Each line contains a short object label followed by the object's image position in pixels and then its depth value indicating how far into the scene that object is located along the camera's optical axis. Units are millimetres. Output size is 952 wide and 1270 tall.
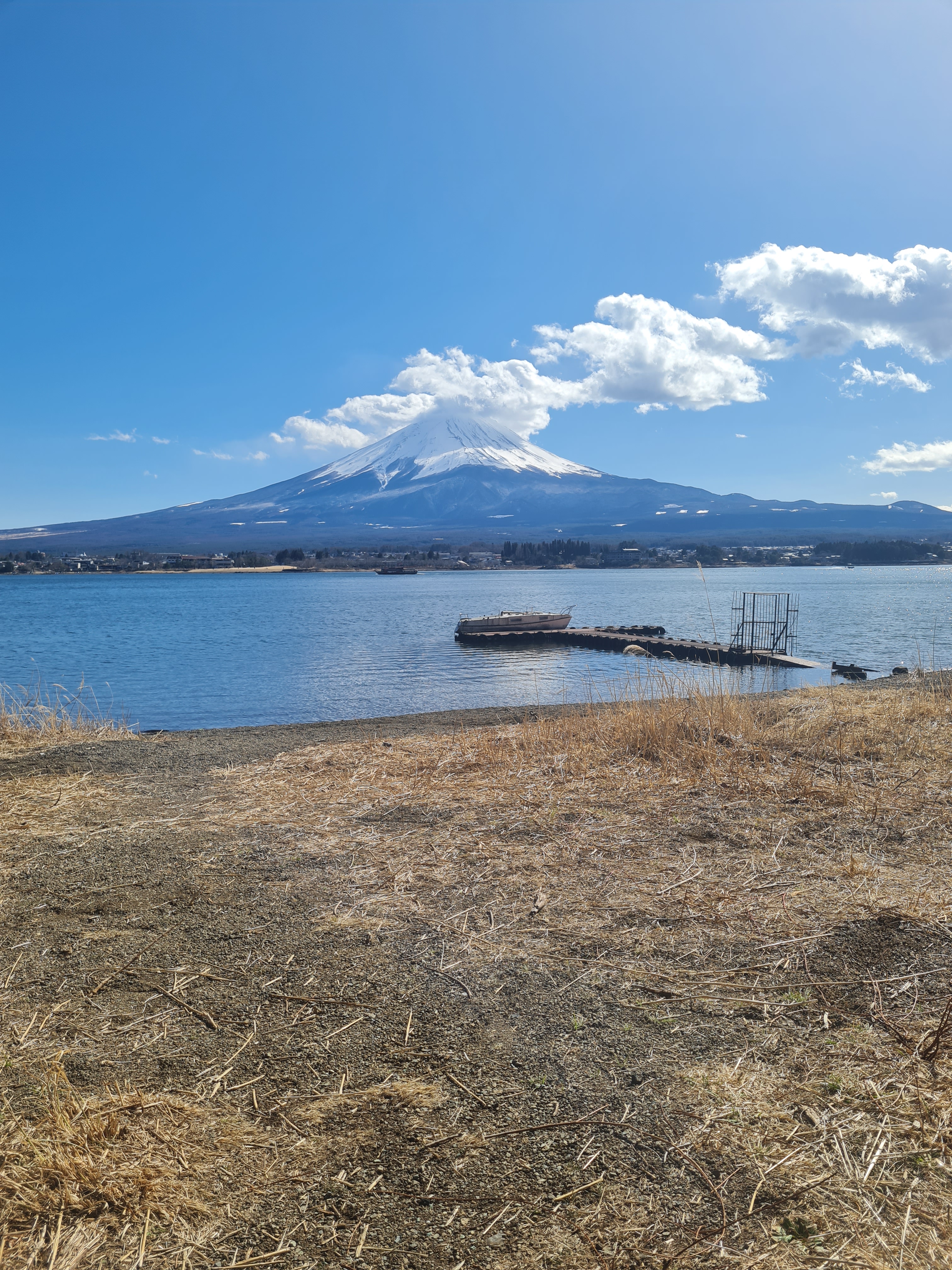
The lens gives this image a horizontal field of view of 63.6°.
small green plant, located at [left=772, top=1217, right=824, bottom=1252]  1969
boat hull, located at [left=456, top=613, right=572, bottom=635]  48719
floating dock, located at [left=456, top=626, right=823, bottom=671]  36125
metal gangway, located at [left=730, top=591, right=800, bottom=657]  40312
